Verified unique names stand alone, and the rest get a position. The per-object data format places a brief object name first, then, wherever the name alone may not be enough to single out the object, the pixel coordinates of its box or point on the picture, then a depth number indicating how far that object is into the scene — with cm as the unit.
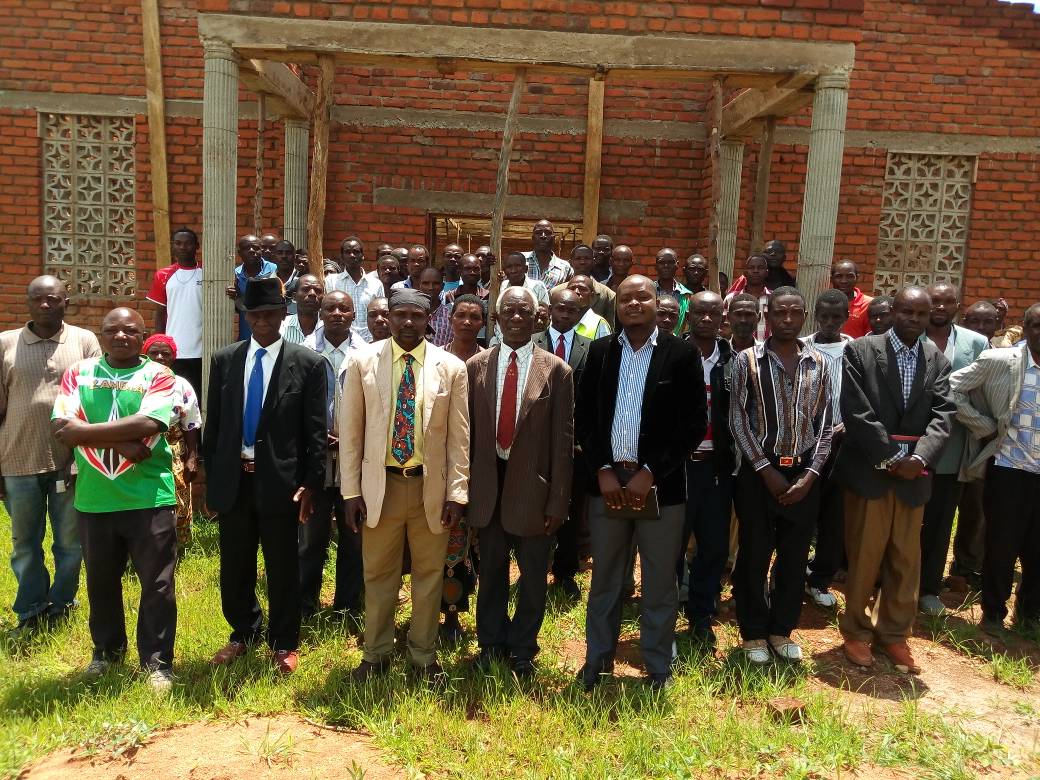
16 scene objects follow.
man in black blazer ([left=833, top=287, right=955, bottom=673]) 402
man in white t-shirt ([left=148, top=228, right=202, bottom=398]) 621
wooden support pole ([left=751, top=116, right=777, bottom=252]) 743
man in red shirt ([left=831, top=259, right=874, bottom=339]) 573
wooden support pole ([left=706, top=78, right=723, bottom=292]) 625
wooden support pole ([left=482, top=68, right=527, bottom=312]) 609
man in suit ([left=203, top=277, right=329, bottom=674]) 383
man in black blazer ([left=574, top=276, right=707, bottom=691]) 371
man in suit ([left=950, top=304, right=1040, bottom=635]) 446
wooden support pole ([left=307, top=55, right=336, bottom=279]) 614
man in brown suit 377
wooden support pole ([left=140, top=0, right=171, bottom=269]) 790
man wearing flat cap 370
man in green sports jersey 362
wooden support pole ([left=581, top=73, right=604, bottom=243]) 815
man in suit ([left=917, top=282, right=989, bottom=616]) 475
